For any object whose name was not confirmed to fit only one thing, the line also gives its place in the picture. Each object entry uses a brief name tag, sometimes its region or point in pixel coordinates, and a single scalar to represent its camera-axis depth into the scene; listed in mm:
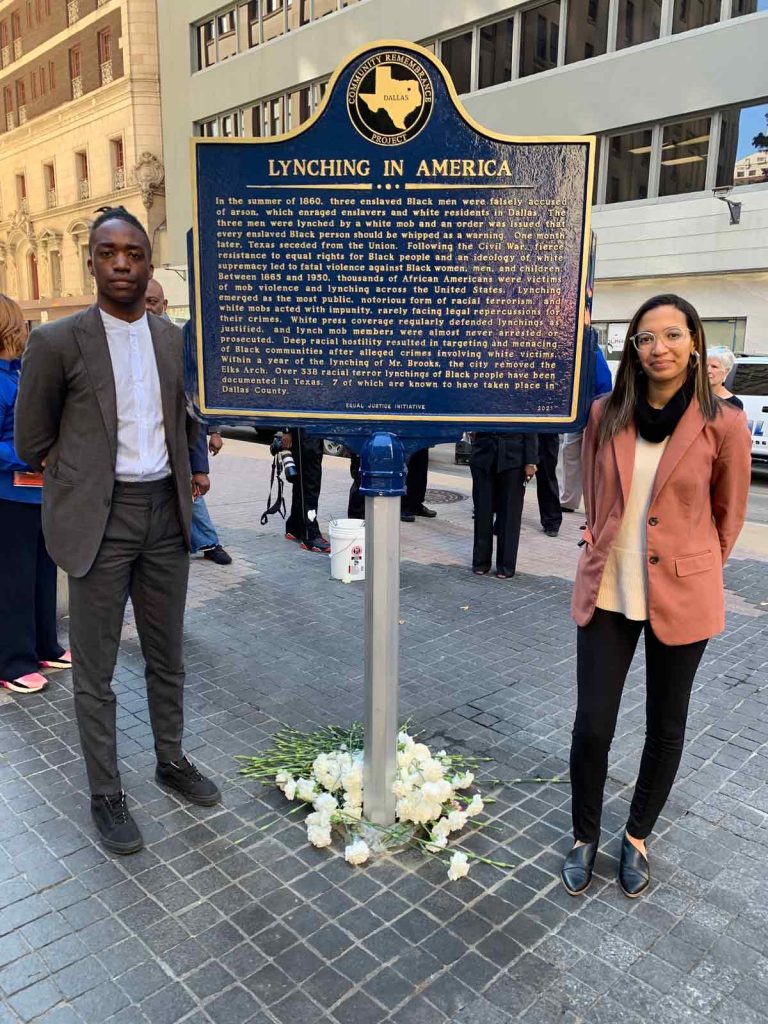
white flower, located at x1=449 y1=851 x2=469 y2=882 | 2738
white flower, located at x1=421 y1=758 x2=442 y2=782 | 3180
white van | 12402
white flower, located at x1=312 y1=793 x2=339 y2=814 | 3016
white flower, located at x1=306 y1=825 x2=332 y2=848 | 2896
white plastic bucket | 6188
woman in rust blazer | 2461
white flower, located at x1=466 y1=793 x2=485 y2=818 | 3114
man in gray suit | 2746
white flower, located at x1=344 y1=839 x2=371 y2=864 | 2812
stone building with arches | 31797
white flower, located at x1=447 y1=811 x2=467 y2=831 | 2988
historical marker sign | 2578
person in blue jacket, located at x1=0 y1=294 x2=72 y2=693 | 3930
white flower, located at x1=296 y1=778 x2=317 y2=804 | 3168
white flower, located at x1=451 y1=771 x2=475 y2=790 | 3287
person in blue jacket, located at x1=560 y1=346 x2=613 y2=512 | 9133
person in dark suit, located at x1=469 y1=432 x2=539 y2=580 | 6547
